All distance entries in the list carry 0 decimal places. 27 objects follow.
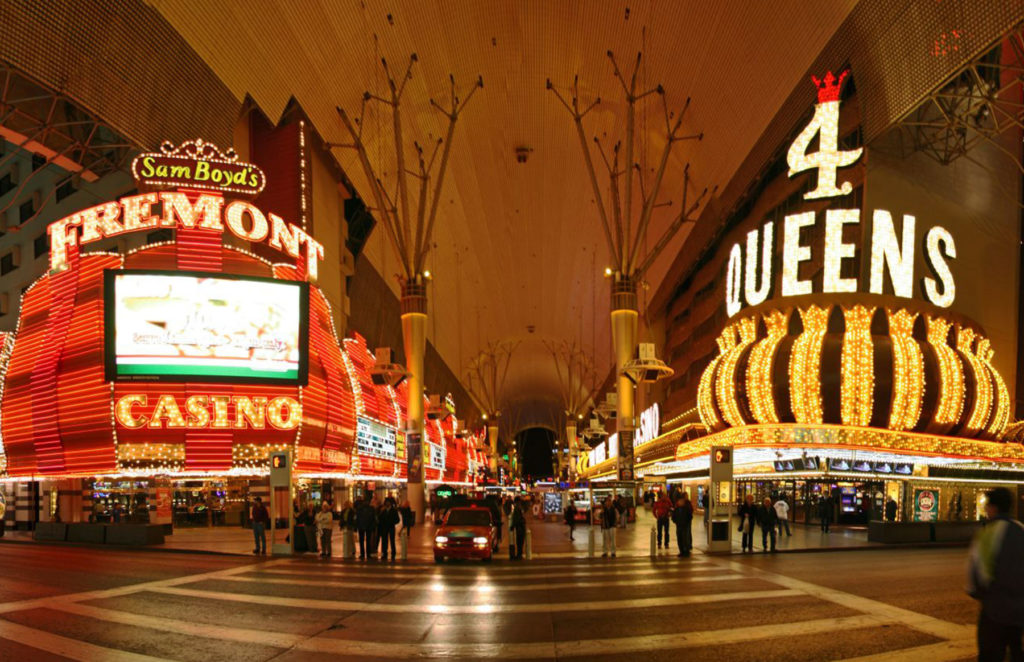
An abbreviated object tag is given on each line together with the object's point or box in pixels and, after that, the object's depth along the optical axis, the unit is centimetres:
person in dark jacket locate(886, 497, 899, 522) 3291
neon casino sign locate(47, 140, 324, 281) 3550
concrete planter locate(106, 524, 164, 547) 2925
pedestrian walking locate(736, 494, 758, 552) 2544
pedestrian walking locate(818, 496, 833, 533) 3316
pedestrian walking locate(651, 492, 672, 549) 2691
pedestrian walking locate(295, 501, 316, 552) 2636
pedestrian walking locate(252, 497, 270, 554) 2620
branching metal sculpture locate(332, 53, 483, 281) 4188
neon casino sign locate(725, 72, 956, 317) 3331
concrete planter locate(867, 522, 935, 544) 2839
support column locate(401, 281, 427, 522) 4528
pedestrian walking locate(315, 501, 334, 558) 2511
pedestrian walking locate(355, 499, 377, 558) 2503
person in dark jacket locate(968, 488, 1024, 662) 687
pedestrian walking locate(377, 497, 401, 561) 2483
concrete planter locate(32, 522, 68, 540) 3152
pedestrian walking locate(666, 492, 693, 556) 2430
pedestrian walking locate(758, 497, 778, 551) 2606
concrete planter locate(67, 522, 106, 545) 3050
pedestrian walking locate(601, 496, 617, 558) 2438
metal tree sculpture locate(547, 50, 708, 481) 3925
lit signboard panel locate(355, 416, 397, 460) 4678
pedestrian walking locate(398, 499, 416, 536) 2733
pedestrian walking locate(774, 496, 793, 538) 3198
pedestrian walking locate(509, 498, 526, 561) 2481
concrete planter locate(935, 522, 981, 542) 2952
